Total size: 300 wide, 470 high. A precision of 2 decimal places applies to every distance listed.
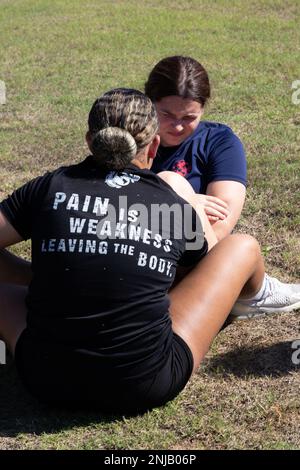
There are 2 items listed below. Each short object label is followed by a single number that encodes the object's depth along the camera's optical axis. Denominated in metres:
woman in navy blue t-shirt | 3.94
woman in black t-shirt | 2.85
